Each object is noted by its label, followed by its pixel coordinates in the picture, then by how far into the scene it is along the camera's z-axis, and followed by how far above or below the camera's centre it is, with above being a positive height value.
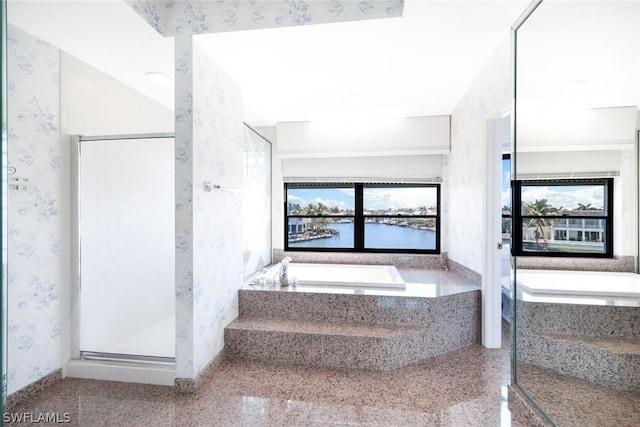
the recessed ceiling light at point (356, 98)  2.81 +1.10
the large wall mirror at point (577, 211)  1.20 +0.01
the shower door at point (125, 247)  2.23 -0.29
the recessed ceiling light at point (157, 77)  2.27 +1.05
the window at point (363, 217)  3.82 -0.06
